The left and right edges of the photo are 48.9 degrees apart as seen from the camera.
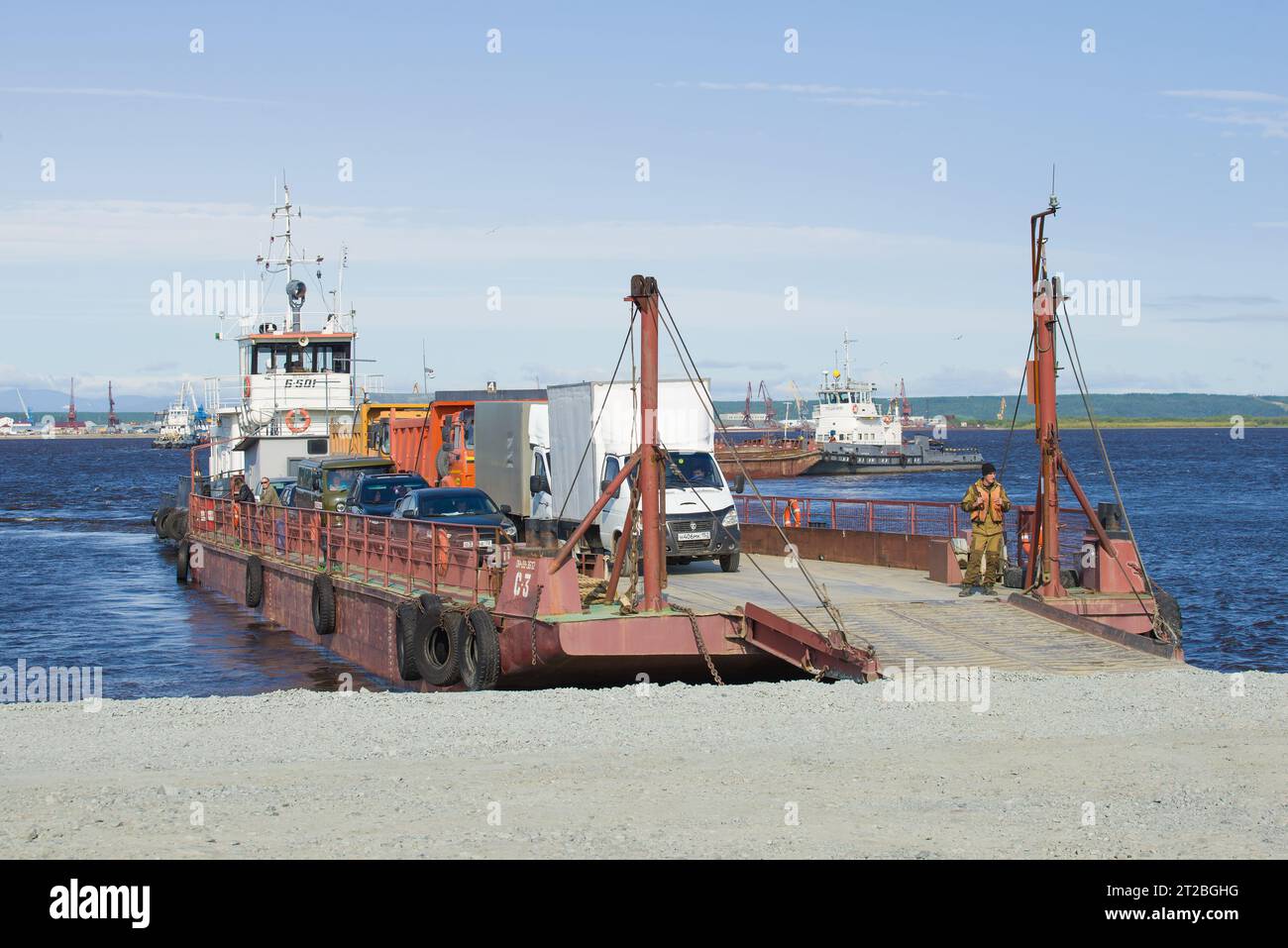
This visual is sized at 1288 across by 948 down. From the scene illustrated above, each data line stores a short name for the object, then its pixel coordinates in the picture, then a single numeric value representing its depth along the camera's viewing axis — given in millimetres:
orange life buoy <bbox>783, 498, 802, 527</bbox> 28567
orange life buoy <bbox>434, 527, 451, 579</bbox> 19578
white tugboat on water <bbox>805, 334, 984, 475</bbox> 113625
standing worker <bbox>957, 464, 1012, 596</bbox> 18953
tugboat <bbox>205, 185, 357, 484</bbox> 42156
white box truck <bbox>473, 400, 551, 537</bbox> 28047
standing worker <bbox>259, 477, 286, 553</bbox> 29281
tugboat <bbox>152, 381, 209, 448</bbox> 47422
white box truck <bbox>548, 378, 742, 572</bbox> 22797
